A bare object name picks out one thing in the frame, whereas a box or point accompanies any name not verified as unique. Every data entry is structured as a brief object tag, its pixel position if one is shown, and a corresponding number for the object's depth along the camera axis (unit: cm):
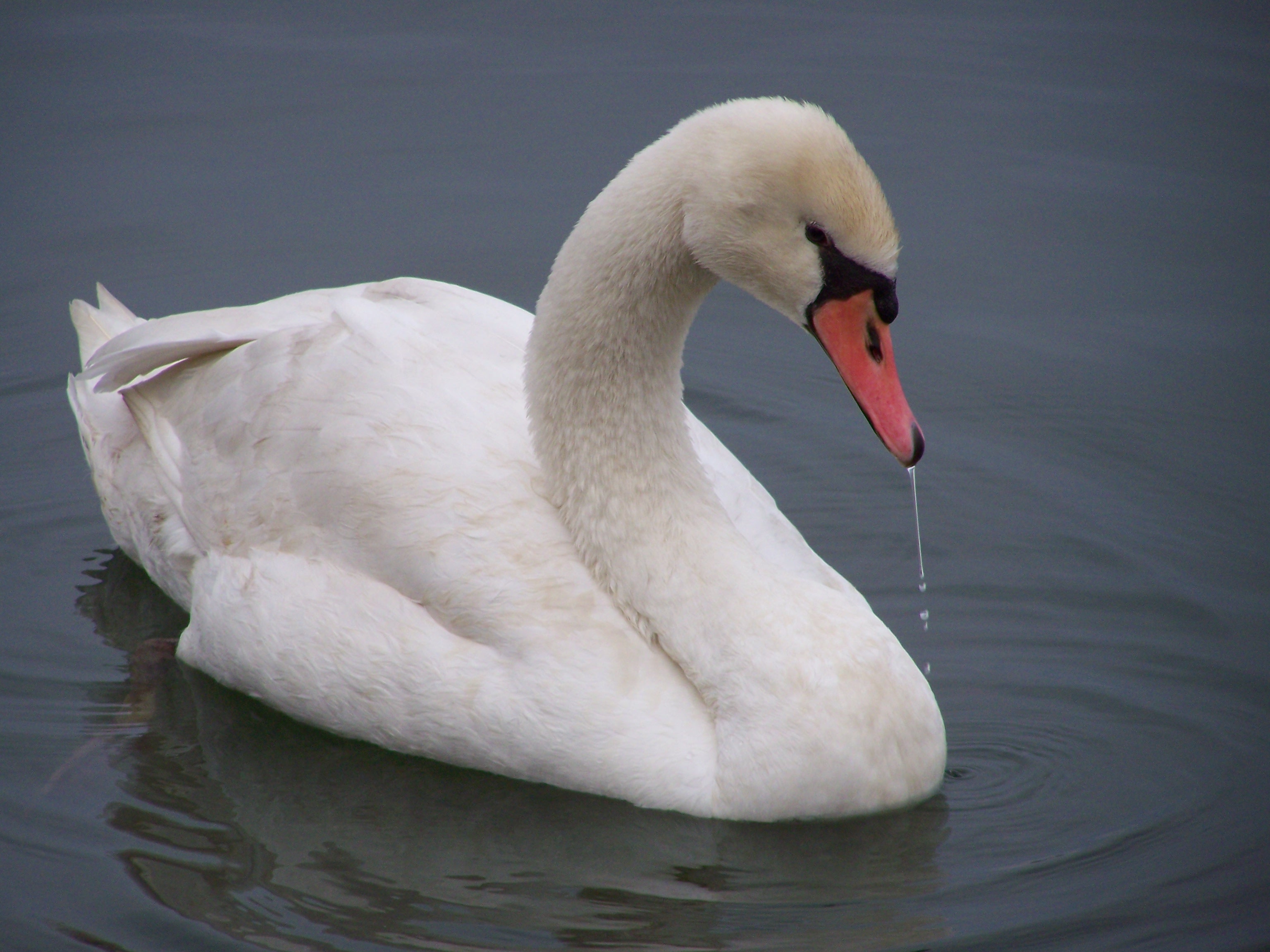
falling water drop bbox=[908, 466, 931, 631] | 1359
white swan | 1048
